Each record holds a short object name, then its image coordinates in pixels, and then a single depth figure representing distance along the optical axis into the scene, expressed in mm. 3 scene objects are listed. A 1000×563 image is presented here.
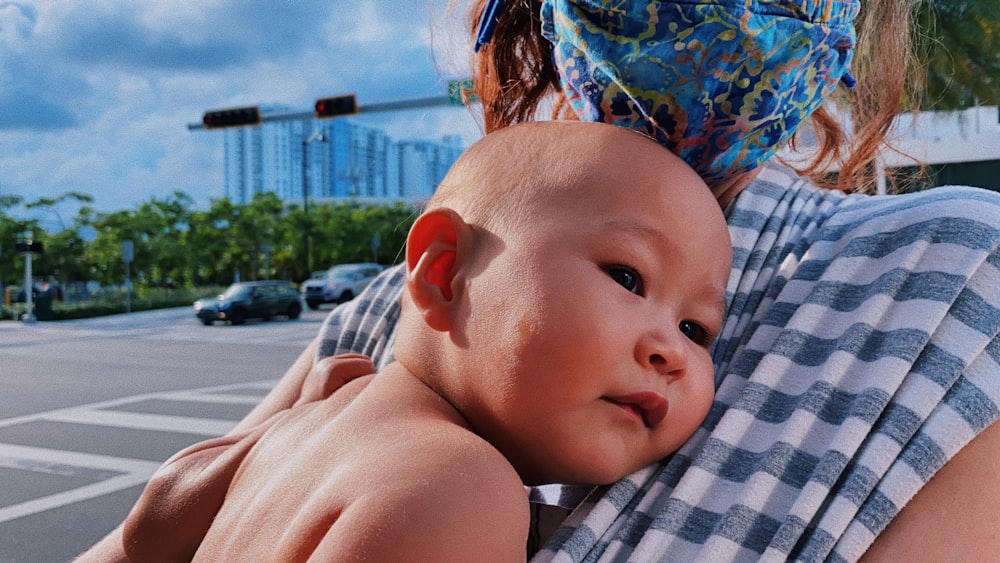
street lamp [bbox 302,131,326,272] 39844
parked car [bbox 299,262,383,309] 29000
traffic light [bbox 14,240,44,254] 26016
